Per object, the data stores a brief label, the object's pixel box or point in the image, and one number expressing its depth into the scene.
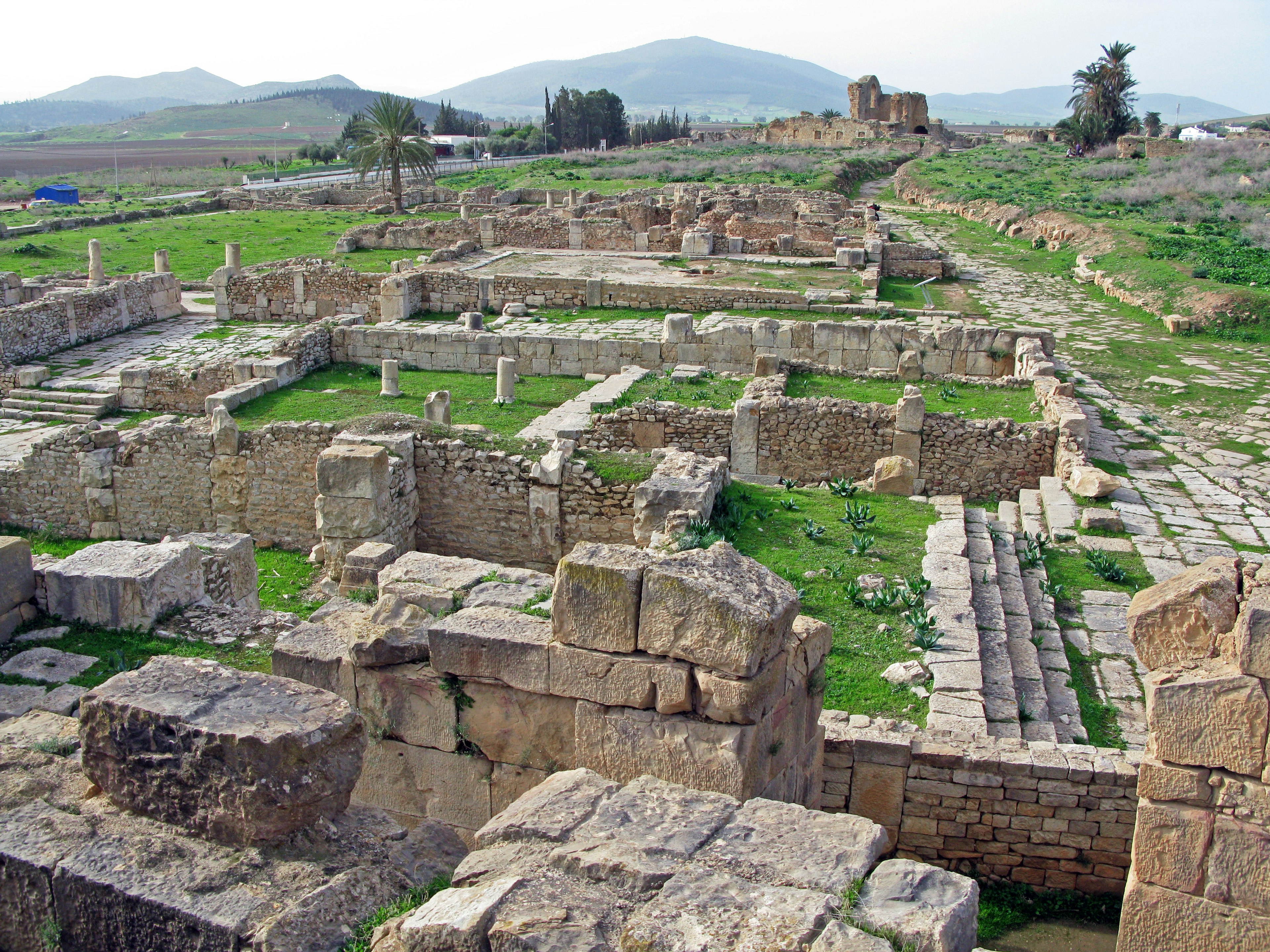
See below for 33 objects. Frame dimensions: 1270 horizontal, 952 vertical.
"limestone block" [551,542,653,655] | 5.29
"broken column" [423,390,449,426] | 15.25
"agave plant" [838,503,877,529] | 11.02
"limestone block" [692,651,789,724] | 5.12
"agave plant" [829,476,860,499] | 12.30
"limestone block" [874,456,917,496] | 12.61
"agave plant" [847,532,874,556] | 10.30
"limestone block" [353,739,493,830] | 6.00
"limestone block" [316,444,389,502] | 11.37
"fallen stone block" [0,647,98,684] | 7.17
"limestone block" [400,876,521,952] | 3.74
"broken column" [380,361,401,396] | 17.88
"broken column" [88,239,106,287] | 27.27
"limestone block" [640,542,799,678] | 5.06
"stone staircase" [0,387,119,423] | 17.84
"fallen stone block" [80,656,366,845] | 4.55
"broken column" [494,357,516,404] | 17.59
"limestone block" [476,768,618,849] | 4.42
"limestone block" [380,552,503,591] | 6.78
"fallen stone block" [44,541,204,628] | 7.90
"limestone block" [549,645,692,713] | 5.27
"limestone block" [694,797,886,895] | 3.99
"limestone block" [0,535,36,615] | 7.66
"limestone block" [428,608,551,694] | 5.66
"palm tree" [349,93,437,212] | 43.22
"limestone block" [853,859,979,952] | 3.69
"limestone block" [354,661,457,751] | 5.99
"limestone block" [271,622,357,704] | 6.19
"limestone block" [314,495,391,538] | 11.44
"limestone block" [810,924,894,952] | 3.49
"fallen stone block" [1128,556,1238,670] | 4.82
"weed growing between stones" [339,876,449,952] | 4.17
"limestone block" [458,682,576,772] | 5.68
